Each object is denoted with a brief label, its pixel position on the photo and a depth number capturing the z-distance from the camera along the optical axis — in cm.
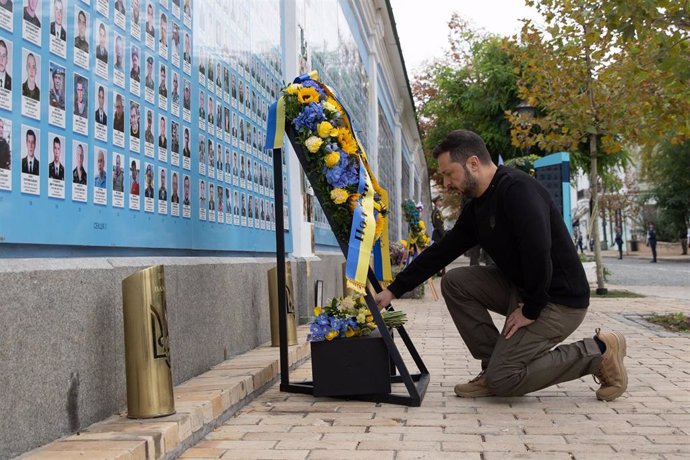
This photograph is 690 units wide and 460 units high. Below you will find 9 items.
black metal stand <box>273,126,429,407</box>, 511
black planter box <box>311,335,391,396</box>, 518
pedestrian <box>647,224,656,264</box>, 4450
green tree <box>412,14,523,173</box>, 3164
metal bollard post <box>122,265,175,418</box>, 388
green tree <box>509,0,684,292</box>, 1381
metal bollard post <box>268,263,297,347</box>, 680
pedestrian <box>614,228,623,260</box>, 5135
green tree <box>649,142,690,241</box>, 4603
